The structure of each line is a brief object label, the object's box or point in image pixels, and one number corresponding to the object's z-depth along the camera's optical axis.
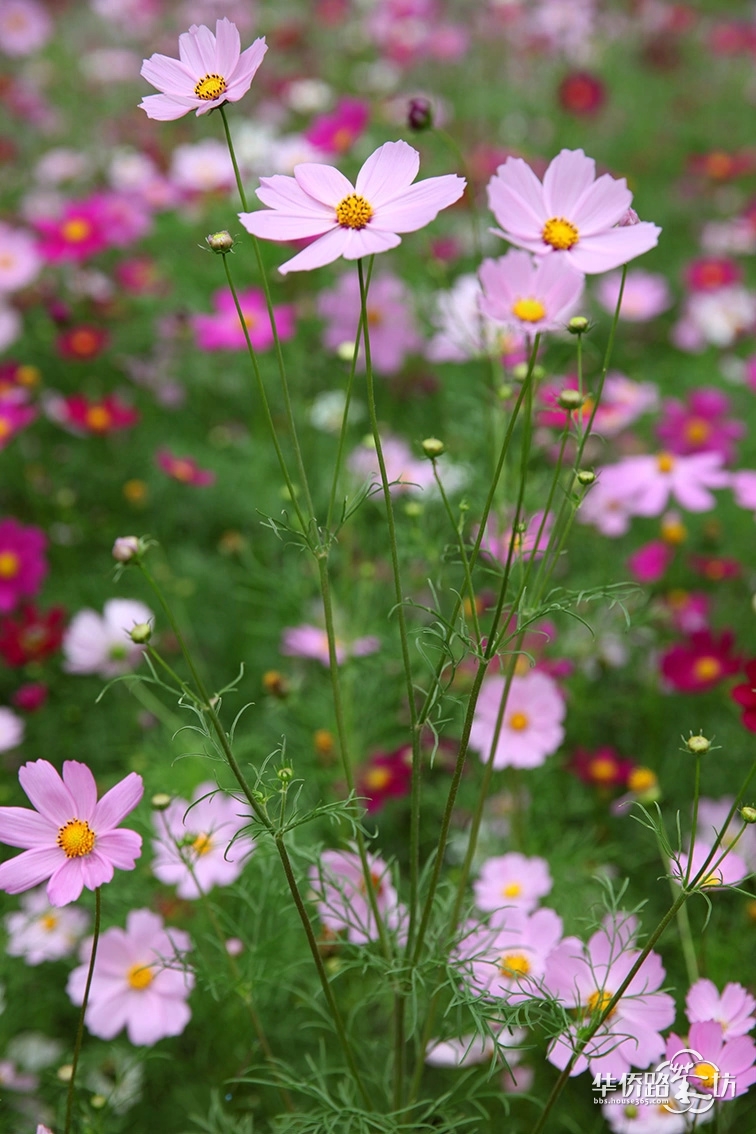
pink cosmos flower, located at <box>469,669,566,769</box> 1.82
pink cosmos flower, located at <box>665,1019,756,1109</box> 1.63
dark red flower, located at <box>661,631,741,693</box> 1.93
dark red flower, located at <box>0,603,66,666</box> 2.05
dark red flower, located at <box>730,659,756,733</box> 1.69
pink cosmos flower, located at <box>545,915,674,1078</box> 1.65
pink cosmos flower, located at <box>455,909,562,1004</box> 1.69
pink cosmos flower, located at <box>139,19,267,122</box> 1.56
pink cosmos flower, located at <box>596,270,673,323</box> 2.97
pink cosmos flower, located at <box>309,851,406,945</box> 1.66
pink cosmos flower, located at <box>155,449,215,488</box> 2.24
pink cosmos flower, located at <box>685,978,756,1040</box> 1.67
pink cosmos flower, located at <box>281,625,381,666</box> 1.98
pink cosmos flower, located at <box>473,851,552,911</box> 1.78
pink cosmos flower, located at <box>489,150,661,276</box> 1.55
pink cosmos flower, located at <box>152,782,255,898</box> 1.77
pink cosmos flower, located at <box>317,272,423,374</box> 2.57
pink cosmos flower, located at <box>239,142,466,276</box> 1.53
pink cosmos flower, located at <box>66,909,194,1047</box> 1.73
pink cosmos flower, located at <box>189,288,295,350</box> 2.50
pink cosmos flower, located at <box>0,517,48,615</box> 2.18
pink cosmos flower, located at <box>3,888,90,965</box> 1.84
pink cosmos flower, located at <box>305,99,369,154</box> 2.66
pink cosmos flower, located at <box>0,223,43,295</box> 2.91
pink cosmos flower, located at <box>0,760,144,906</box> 1.58
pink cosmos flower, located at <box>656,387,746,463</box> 2.33
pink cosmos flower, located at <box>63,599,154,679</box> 2.03
